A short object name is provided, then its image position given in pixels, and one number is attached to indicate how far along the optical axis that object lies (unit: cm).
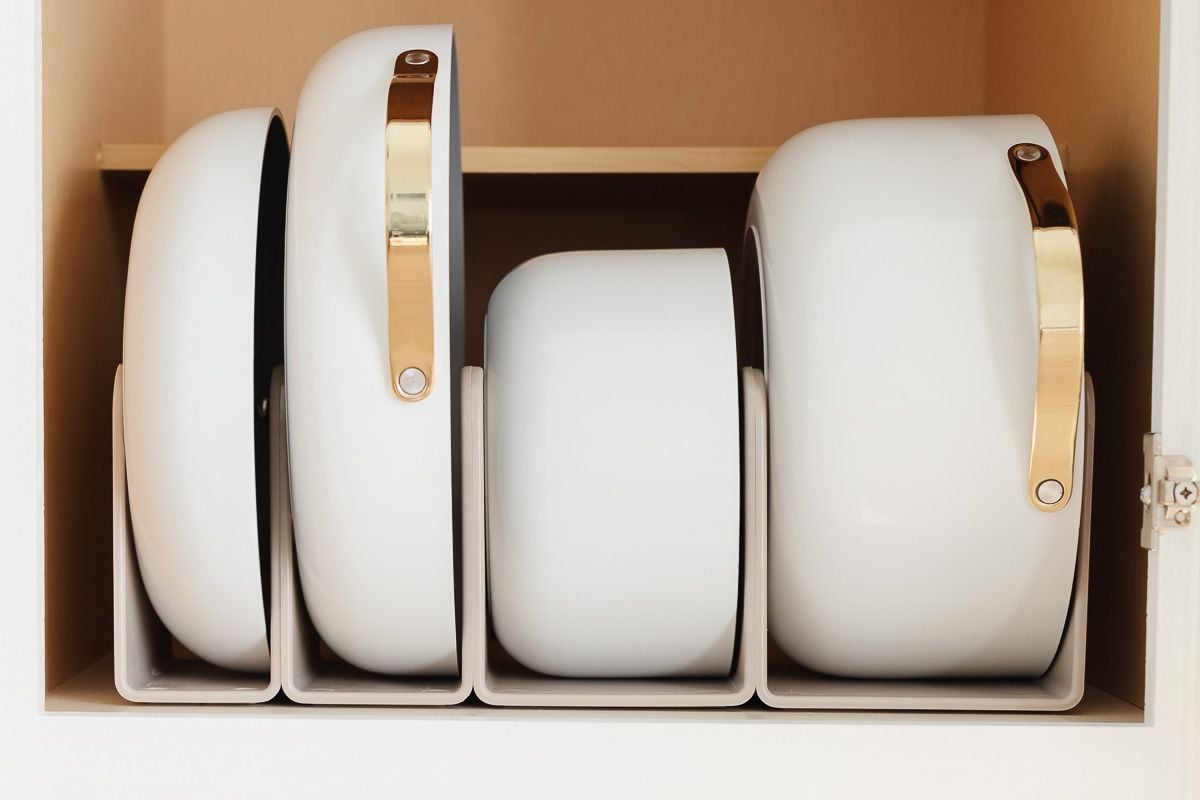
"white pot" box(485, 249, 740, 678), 53
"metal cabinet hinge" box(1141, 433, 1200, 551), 50
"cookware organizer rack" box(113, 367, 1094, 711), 54
